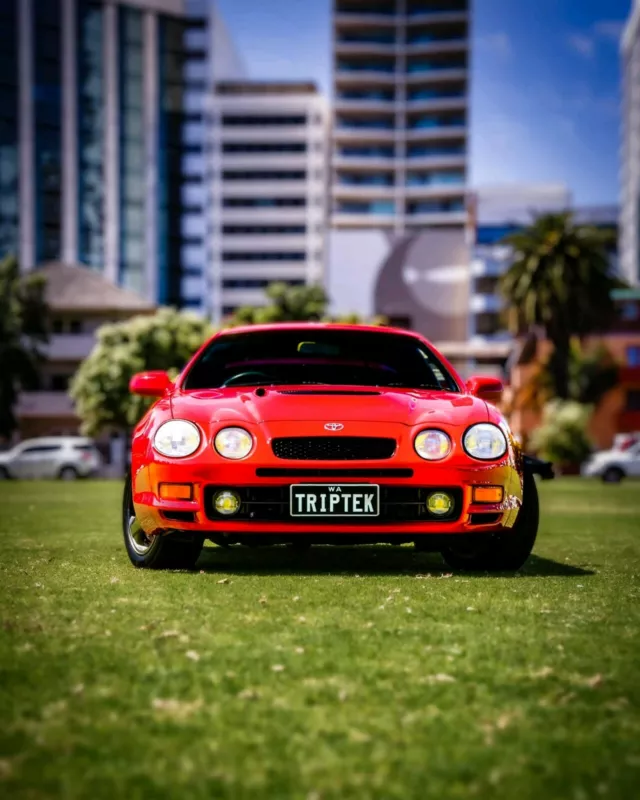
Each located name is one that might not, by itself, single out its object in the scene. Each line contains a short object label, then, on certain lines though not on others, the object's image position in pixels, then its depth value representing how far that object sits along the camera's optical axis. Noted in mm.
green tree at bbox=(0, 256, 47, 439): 59031
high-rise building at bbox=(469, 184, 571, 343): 92125
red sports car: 6629
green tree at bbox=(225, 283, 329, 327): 61781
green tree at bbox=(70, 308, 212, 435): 52031
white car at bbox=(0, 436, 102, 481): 43938
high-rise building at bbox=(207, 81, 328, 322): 116625
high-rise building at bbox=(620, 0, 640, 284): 127438
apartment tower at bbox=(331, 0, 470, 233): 117500
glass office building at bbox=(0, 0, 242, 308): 114375
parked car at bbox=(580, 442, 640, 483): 42531
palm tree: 48219
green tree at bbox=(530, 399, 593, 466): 49312
